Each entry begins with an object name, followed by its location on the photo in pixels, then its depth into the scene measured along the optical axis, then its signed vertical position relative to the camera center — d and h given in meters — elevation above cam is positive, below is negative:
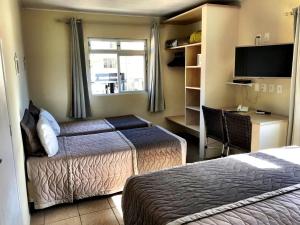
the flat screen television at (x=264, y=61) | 2.84 +0.14
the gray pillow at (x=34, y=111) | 3.12 -0.47
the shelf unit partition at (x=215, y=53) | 3.50 +0.31
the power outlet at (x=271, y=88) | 3.25 -0.21
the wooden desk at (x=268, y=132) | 2.81 -0.70
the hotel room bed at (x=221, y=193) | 1.21 -0.69
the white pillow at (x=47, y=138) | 2.50 -0.63
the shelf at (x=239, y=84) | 3.49 -0.17
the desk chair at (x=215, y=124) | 3.08 -0.67
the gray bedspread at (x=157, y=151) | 2.80 -0.89
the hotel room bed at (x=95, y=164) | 2.46 -0.95
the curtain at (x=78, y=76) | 4.14 +0.00
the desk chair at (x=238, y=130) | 2.72 -0.66
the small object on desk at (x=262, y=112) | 3.28 -0.54
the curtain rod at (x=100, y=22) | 4.12 +0.94
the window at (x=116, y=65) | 4.50 +0.19
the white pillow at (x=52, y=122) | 3.23 -0.61
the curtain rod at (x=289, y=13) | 2.81 +0.68
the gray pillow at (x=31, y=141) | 2.44 -0.64
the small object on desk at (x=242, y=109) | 3.47 -0.51
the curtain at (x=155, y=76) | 4.62 -0.04
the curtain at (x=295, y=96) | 2.66 -0.27
